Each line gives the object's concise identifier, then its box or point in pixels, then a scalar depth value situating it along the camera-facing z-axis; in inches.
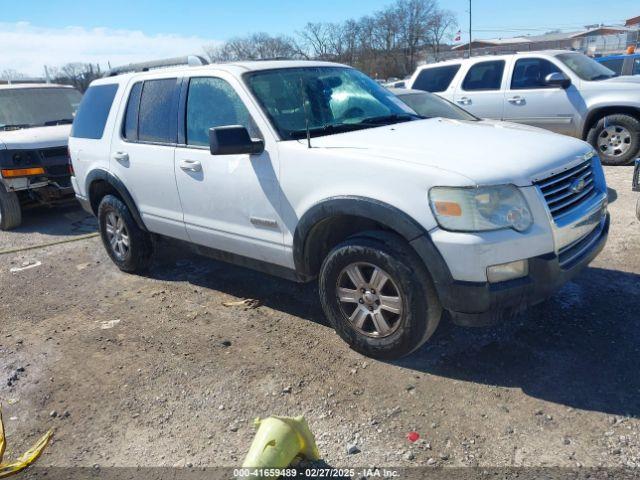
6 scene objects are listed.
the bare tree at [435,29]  2863.2
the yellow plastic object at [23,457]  105.7
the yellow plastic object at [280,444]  94.8
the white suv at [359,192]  111.2
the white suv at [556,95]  319.3
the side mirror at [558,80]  325.7
